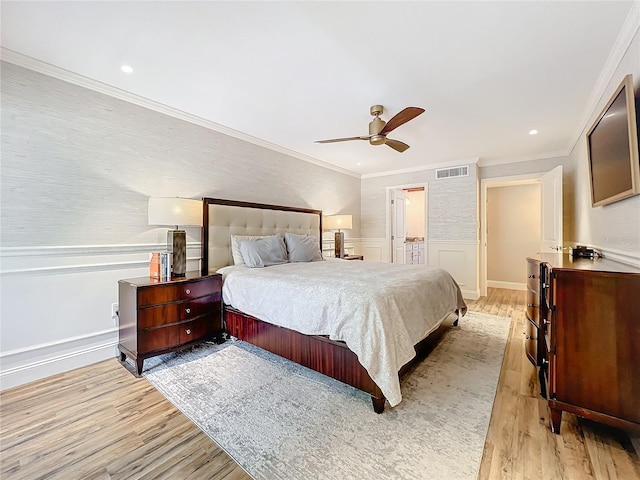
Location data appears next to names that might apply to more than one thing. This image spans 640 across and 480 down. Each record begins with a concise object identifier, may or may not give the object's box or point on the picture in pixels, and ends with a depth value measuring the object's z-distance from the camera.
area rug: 1.42
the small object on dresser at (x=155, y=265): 2.64
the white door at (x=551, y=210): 3.75
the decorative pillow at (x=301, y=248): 3.70
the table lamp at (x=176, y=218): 2.64
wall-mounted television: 1.66
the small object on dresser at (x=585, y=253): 2.49
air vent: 5.02
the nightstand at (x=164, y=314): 2.33
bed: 1.83
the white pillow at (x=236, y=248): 3.39
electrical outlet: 2.65
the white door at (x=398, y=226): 6.13
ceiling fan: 2.68
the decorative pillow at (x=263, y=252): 3.24
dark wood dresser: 1.42
